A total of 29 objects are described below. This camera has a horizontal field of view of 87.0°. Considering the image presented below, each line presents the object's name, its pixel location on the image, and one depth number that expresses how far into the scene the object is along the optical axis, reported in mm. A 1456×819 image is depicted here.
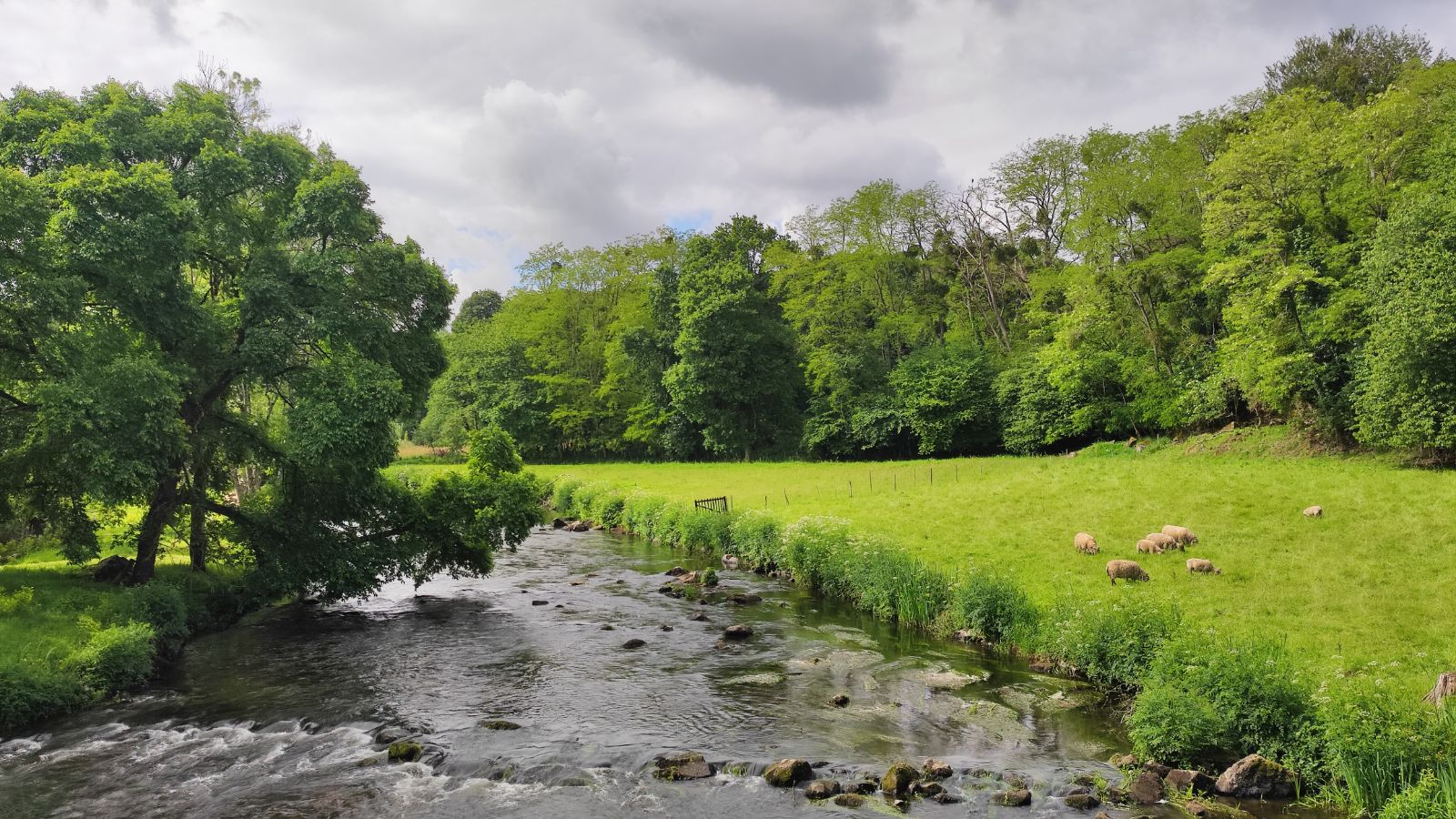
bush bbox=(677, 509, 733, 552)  33125
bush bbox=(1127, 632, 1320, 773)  11742
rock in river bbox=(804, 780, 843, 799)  11992
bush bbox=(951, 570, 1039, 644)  18453
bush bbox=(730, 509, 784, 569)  29422
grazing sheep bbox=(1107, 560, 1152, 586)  20797
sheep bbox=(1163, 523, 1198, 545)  23500
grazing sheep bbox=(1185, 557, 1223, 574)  21000
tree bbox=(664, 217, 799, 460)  65812
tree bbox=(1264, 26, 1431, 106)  49219
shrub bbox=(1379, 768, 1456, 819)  9234
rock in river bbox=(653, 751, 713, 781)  12906
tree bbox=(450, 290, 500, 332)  121938
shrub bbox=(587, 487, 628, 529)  43438
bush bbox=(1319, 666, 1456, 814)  10234
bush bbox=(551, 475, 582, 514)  50394
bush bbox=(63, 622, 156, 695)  16594
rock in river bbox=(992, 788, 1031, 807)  11461
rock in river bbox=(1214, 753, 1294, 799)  11250
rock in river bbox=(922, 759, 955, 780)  12320
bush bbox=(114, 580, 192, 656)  19422
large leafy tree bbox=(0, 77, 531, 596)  18422
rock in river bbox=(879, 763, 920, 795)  11953
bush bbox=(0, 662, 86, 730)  15000
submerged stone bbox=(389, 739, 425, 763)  13773
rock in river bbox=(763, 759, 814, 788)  12438
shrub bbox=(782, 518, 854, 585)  25062
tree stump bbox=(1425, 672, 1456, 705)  11352
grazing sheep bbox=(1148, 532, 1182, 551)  23391
